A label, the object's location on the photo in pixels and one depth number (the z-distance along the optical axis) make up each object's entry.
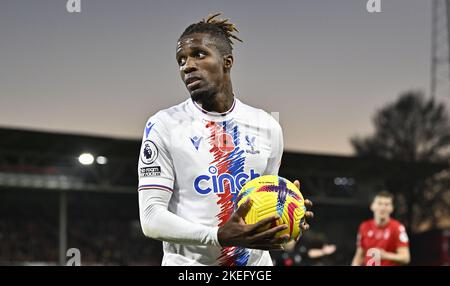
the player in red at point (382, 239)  10.88
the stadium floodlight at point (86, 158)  27.50
